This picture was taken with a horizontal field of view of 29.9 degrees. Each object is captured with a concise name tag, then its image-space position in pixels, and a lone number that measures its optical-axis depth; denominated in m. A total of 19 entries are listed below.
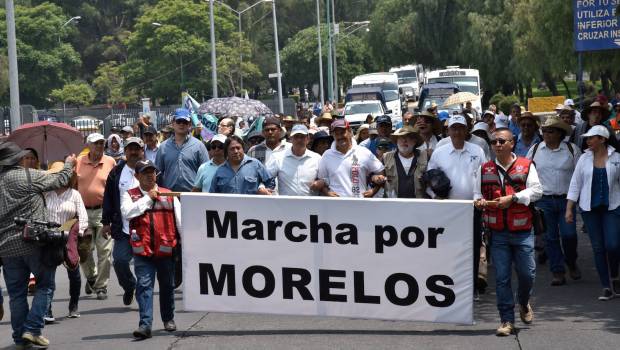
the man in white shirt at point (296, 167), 11.01
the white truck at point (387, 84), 50.90
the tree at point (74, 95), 83.62
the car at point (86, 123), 34.89
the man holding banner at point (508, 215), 9.07
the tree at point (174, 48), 80.44
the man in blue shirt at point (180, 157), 12.41
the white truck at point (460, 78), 45.88
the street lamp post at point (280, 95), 50.83
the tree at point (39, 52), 87.62
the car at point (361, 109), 40.52
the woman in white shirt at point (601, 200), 10.83
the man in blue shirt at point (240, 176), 10.63
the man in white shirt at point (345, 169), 10.85
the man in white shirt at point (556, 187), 11.87
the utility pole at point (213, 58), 42.84
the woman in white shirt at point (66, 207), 10.57
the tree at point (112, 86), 85.75
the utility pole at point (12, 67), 19.86
